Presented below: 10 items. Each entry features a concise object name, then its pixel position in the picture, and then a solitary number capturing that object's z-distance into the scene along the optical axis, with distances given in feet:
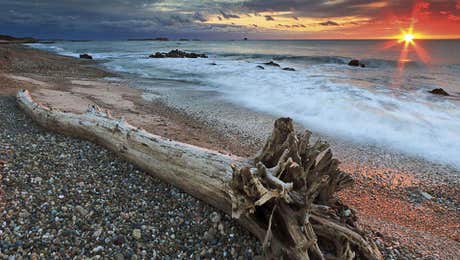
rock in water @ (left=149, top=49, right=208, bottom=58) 105.86
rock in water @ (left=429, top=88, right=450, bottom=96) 41.59
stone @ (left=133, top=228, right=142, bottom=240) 8.76
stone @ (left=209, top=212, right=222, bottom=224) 9.57
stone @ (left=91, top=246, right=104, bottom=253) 8.06
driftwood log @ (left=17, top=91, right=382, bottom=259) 7.82
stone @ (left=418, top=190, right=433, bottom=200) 13.70
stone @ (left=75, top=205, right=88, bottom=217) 9.37
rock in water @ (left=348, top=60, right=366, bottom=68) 88.69
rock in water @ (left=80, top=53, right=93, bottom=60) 100.22
